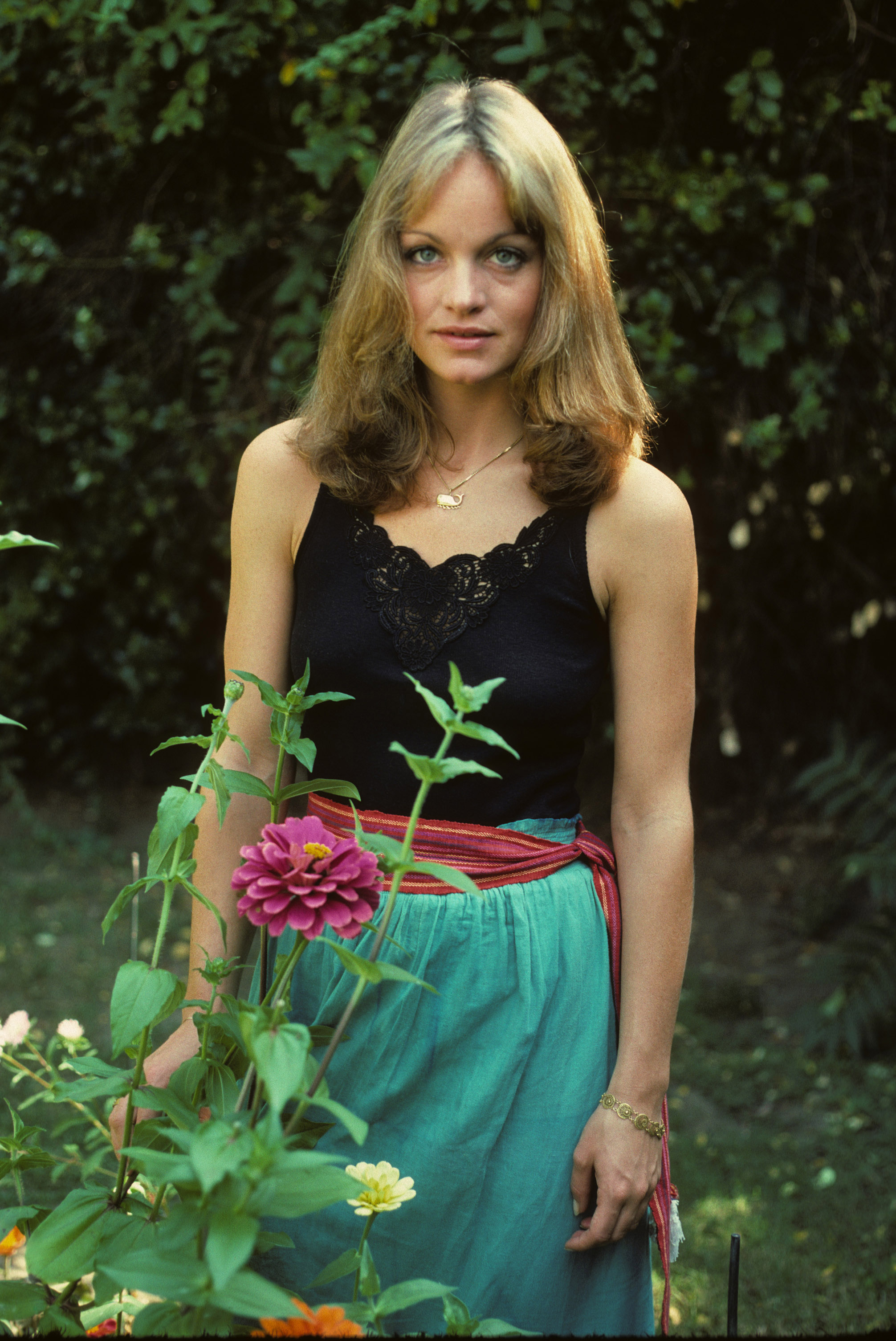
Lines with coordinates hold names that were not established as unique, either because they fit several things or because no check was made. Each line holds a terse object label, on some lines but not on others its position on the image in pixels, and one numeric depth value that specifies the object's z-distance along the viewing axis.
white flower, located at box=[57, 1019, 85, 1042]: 1.42
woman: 1.36
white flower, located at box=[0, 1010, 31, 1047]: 1.46
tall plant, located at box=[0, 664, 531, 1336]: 0.76
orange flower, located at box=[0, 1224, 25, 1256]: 1.31
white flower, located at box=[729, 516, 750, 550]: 4.08
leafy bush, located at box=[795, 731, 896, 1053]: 3.34
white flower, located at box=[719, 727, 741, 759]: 4.37
